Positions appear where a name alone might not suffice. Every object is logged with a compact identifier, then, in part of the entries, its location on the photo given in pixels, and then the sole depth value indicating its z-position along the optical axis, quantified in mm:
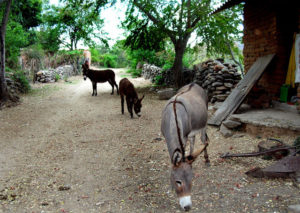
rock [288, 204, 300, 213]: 2910
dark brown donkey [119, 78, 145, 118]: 8461
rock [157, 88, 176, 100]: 11539
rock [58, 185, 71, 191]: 4012
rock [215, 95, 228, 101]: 9352
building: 6699
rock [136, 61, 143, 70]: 23562
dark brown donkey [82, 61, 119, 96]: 13211
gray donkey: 2857
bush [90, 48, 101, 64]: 36094
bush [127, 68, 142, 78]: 22341
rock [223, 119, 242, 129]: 6148
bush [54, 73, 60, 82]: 19088
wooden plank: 6646
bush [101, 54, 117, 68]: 38062
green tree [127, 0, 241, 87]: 10086
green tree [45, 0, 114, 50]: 25578
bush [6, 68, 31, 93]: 13391
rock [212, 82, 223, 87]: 9719
